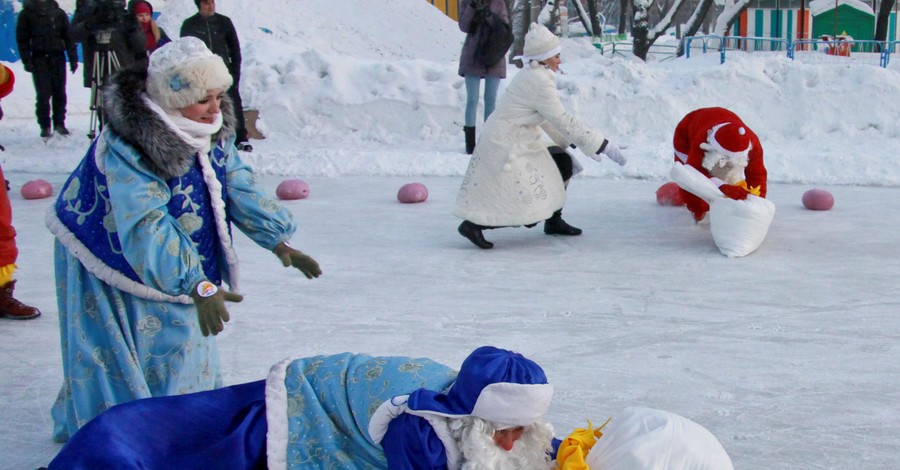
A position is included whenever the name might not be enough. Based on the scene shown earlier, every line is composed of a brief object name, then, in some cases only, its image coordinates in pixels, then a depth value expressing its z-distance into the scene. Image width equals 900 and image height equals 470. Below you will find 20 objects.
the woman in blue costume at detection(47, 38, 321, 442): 2.83
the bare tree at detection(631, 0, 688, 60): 18.89
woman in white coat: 5.92
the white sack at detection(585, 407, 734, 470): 2.35
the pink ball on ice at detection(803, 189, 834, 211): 7.14
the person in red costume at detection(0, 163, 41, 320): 4.63
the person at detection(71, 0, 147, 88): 9.17
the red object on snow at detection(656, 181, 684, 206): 7.38
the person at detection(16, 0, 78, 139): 11.21
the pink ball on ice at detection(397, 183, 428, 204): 7.82
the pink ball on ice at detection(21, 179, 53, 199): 8.16
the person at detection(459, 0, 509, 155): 9.85
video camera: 9.55
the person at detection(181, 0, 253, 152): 9.84
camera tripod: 9.68
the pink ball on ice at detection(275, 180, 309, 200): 8.03
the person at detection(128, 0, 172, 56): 9.34
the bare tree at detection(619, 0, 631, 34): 29.23
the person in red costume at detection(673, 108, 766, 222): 6.15
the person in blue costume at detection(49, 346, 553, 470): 2.24
